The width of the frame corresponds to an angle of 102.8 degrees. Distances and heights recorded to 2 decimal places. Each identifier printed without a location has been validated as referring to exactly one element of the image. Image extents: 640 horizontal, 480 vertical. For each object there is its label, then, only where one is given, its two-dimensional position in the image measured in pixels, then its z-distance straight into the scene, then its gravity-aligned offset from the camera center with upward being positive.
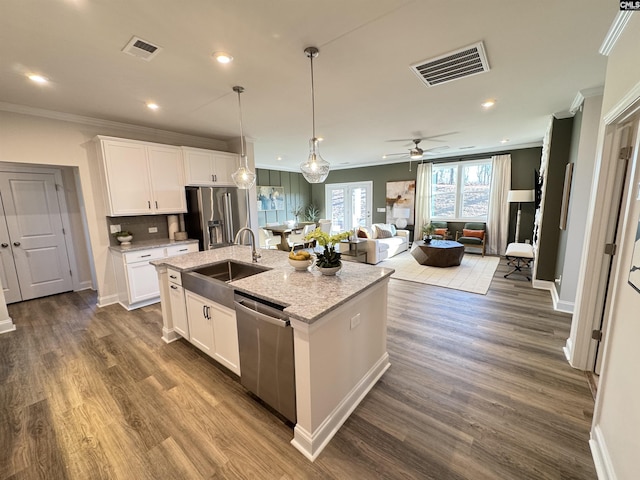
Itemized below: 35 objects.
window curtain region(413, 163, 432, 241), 7.59 +0.12
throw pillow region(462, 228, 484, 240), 6.68 -0.90
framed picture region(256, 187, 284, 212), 8.63 +0.20
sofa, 5.98 -1.04
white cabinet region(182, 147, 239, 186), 4.26 +0.69
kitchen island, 1.54 -0.91
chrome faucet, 2.64 -0.54
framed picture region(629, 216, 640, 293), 1.29 -0.37
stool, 4.61 -1.02
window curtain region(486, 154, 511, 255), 6.48 -0.12
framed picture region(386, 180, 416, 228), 7.97 -0.04
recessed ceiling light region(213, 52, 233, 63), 2.06 +1.21
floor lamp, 5.61 +0.04
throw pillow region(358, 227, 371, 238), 6.21 -0.78
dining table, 7.39 -0.81
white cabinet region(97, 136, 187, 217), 3.55 +0.45
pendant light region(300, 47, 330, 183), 2.51 +0.35
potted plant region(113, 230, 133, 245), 3.78 -0.43
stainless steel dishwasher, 1.63 -1.02
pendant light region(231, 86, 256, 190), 3.04 +0.33
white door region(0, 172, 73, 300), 3.91 -0.36
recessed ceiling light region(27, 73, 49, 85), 2.37 +1.23
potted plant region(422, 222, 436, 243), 5.89 -0.81
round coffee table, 5.54 -1.18
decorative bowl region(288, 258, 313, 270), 2.25 -0.52
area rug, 4.53 -1.48
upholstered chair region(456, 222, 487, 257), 6.62 -0.96
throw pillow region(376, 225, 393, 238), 7.16 -0.88
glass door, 9.09 -0.07
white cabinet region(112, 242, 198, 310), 3.63 -1.01
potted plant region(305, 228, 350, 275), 2.08 -0.43
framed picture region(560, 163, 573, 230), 3.34 +0.01
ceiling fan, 5.19 +1.25
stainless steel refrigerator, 4.32 -0.17
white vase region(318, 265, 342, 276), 2.10 -0.55
